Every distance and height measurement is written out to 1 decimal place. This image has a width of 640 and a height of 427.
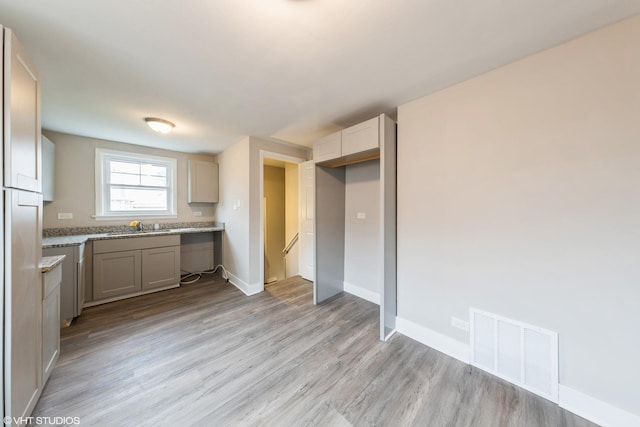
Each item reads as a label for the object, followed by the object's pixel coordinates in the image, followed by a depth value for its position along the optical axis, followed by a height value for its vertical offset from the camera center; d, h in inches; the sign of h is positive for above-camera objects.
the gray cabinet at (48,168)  101.7 +23.4
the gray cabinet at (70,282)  92.7 -30.7
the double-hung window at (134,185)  136.4 +20.1
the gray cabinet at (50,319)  60.4 -32.3
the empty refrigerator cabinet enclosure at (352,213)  85.7 +0.5
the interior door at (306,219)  147.1 -3.8
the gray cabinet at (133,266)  115.8 -30.6
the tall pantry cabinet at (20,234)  42.1 -4.5
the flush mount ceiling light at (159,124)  104.0 +44.2
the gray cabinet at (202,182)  158.3 +24.3
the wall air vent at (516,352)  59.1 -41.6
